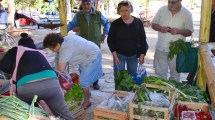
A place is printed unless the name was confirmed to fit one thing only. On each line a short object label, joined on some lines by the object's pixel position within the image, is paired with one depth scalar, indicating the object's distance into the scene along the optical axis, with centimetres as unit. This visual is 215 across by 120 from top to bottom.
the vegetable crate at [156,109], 325
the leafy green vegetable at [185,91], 382
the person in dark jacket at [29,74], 312
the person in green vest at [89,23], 623
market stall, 319
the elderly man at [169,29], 520
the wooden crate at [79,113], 452
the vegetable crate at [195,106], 357
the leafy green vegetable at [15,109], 253
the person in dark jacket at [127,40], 520
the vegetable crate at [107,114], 371
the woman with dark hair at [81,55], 404
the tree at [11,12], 1628
